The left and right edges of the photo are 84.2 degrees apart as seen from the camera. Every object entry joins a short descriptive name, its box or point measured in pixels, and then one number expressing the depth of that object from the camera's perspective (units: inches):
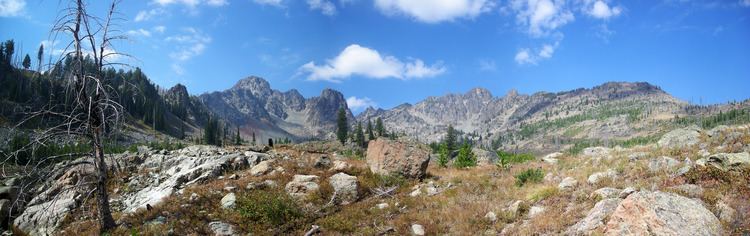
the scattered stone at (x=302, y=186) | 705.6
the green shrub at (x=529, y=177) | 666.1
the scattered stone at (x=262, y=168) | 865.5
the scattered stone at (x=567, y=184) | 553.6
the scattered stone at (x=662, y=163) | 541.0
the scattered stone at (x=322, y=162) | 924.6
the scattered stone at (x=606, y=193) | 455.5
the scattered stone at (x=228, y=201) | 645.3
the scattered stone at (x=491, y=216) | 502.0
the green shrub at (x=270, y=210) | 586.2
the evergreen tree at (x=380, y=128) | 5985.2
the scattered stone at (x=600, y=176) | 551.2
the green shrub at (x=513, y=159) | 887.9
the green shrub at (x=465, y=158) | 1269.7
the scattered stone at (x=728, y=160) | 448.1
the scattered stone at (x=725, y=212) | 349.8
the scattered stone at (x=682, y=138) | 746.4
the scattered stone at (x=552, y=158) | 894.3
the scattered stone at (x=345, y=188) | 700.7
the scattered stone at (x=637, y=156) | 660.7
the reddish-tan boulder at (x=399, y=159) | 840.3
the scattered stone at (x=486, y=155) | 2500.9
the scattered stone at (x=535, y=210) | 483.8
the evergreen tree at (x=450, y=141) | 4695.4
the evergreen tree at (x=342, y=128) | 5876.0
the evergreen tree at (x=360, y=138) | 5757.9
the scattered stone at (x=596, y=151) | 752.6
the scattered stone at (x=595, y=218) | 385.4
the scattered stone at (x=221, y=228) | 551.2
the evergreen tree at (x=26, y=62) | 7288.4
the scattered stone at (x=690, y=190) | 410.3
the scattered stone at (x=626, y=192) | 434.3
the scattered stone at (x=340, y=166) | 863.7
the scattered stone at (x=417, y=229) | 503.4
